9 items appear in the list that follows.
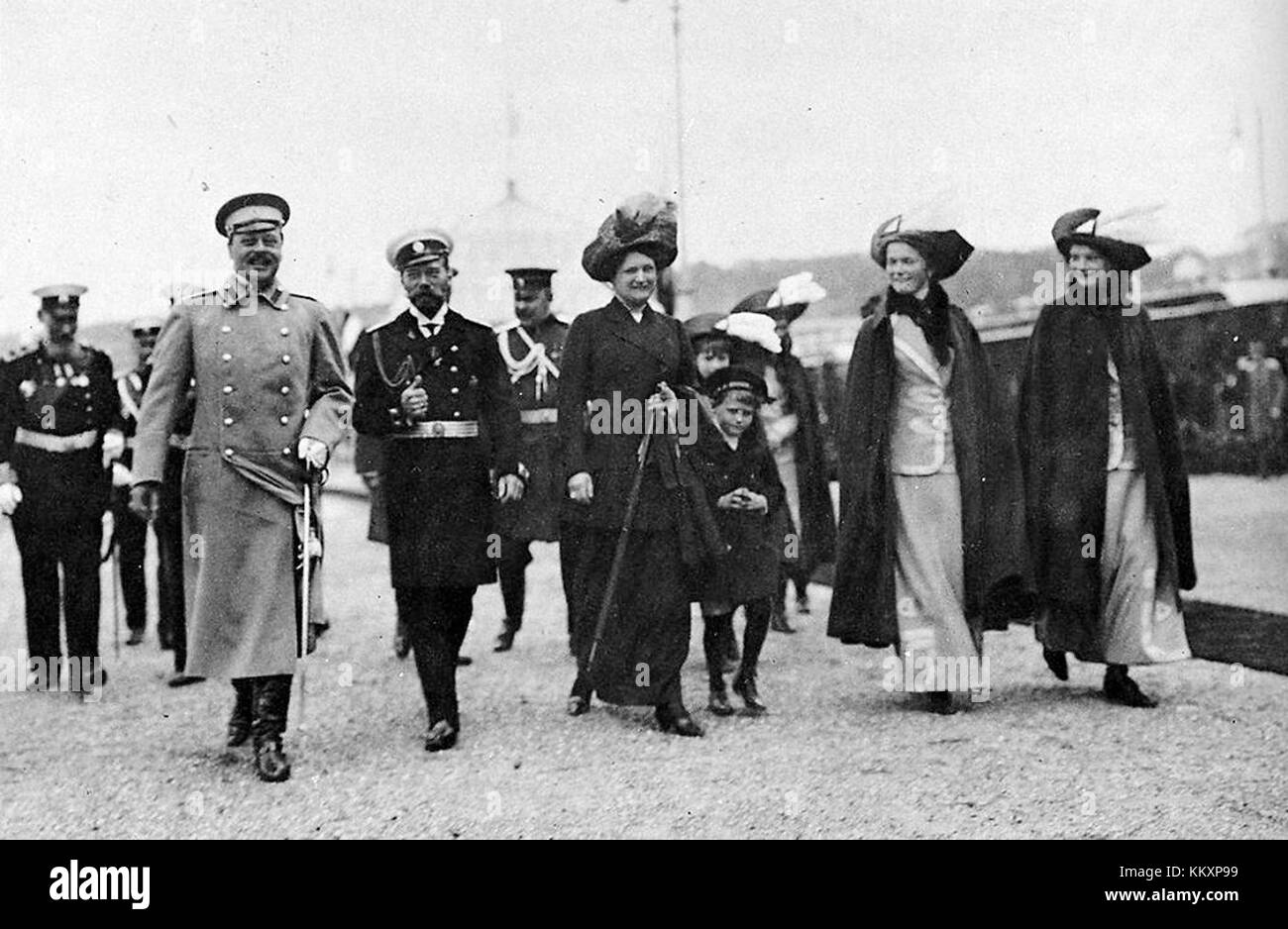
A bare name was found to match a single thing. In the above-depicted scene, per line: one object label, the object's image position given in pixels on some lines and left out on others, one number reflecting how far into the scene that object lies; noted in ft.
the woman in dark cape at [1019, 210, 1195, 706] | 20.40
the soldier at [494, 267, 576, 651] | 25.41
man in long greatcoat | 17.21
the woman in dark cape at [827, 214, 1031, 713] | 20.33
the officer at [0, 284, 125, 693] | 22.17
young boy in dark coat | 20.63
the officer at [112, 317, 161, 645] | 25.57
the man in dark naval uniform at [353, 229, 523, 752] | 18.39
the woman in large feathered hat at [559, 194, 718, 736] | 19.33
